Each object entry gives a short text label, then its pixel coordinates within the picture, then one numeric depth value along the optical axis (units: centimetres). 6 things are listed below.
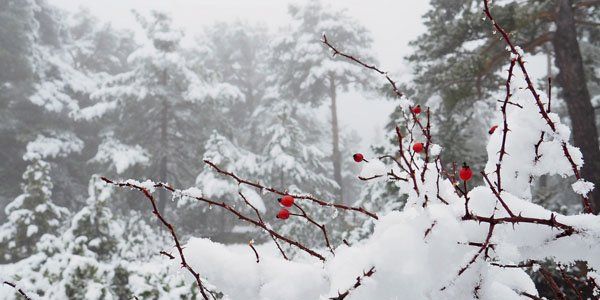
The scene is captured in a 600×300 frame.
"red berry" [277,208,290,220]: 141
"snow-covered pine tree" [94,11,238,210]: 1697
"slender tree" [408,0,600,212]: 654
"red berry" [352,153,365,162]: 143
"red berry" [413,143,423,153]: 142
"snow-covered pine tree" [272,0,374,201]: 2100
